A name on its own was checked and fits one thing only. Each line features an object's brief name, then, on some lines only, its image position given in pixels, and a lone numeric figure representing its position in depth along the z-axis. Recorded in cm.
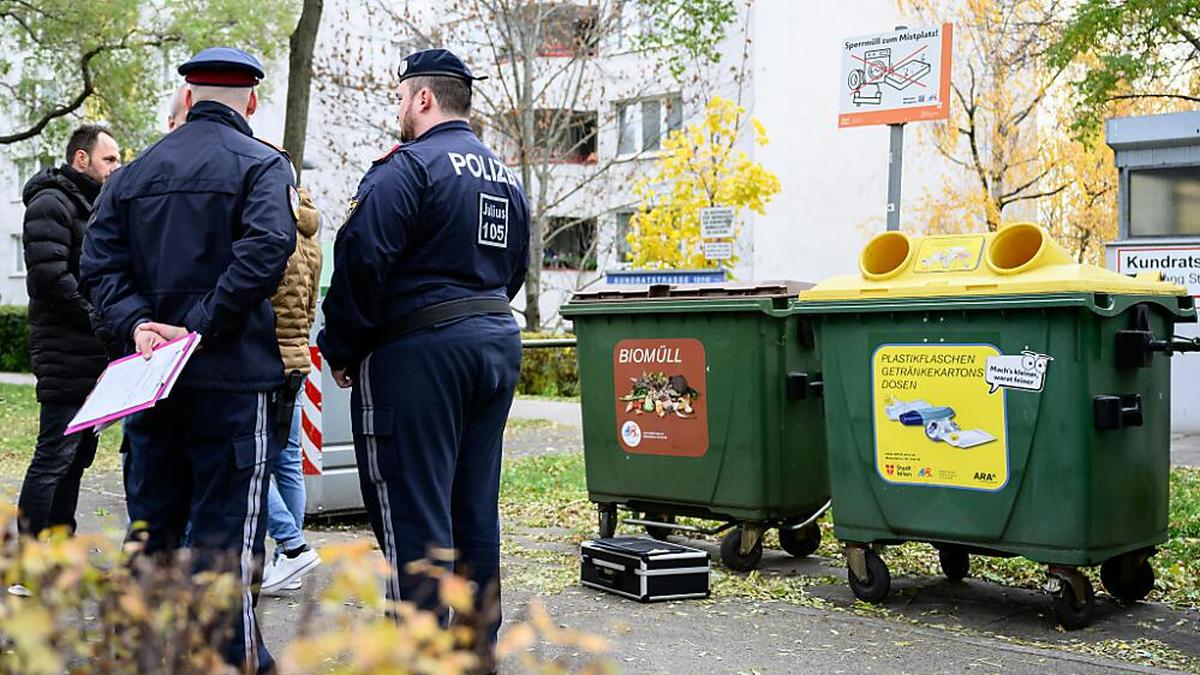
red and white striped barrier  764
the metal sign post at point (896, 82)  688
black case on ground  595
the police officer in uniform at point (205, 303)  392
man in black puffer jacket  578
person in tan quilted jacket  546
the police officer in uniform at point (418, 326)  415
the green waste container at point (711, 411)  660
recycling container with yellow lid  544
